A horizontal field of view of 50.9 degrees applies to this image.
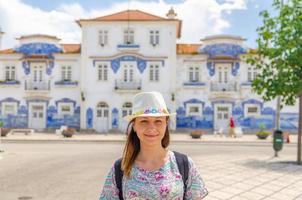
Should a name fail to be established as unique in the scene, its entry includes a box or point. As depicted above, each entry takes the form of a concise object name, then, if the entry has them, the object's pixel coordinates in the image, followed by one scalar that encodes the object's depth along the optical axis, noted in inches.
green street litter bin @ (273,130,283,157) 496.5
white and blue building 1112.9
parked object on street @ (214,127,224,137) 999.9
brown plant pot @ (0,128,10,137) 918.3
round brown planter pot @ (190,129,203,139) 898.1
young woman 81.6
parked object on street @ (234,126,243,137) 996.6
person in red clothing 982.7
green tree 431.2
